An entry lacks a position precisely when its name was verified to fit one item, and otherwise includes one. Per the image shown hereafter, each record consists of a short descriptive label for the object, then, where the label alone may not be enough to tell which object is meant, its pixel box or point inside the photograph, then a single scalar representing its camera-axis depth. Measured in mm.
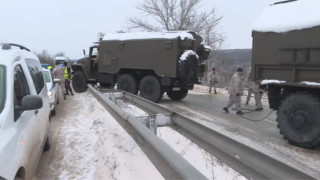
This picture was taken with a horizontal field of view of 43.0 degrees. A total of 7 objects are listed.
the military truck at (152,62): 16125
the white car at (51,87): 12484
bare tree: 39938
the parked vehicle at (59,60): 44269
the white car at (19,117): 3654
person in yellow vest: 20125
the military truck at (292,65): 7984
